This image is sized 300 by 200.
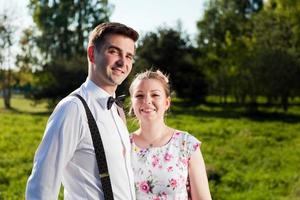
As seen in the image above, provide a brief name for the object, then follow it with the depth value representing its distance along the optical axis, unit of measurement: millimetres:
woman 3424
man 2475
